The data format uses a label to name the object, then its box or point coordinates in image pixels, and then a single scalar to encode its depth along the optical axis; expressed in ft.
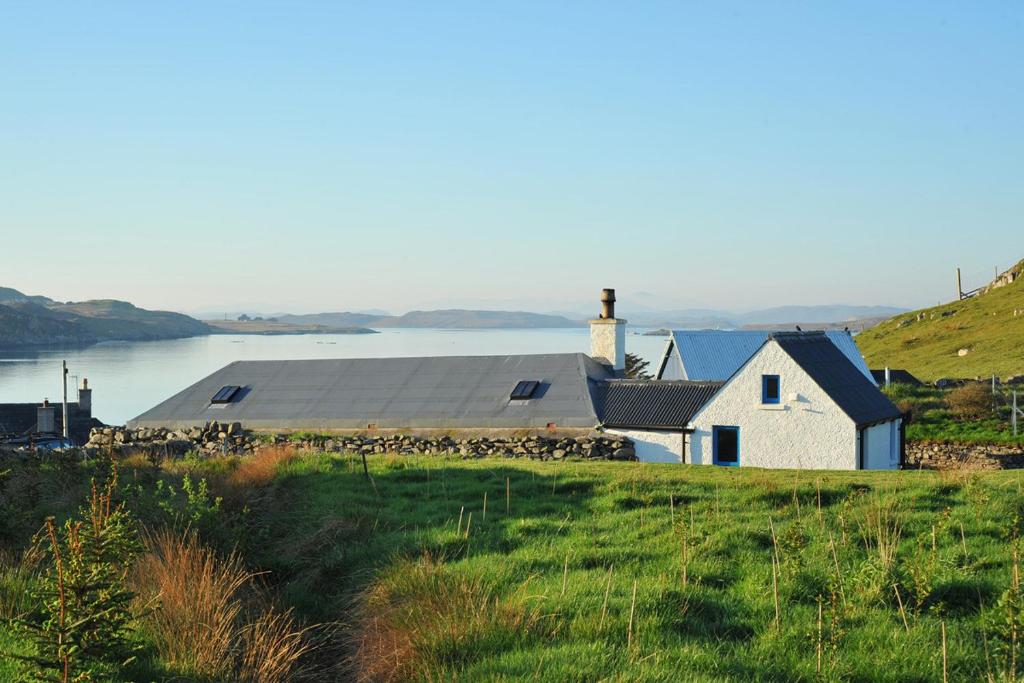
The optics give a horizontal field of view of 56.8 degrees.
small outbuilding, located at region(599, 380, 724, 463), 93.45
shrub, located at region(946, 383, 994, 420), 140.15
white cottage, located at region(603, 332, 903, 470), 89.86
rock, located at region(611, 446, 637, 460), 88.34
